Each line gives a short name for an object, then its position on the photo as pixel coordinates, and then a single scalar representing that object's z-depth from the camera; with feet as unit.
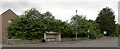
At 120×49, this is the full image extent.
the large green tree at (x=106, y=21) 102.86
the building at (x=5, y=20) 75.71
